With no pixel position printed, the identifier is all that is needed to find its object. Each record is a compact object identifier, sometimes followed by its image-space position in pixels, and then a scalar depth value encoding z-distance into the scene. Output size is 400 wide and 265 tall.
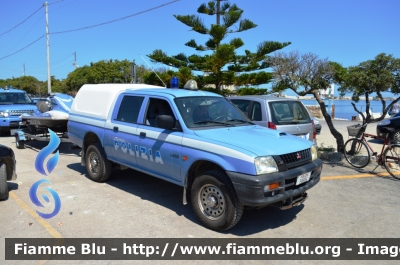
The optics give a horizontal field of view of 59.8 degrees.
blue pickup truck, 4.18
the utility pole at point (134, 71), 10.88
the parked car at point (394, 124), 11.23
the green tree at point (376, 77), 8.14
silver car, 7.40
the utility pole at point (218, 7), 18.12
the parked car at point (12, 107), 12.98
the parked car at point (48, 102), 9.98
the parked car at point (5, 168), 5.47
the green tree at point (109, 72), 37.48
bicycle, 7.16
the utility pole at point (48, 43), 29.30
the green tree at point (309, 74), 10.32
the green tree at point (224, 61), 16.78
